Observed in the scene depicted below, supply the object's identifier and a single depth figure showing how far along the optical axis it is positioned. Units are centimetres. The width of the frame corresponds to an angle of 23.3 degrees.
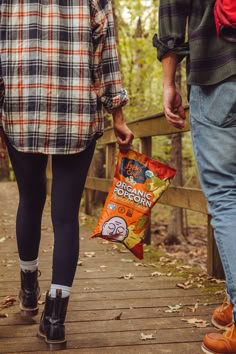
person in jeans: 207
